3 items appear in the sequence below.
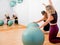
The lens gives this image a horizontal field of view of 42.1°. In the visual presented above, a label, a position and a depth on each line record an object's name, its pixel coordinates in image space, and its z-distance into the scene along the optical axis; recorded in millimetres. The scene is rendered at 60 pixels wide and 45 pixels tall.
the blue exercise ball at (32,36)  1412
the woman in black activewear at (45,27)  2884
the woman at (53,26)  2071
